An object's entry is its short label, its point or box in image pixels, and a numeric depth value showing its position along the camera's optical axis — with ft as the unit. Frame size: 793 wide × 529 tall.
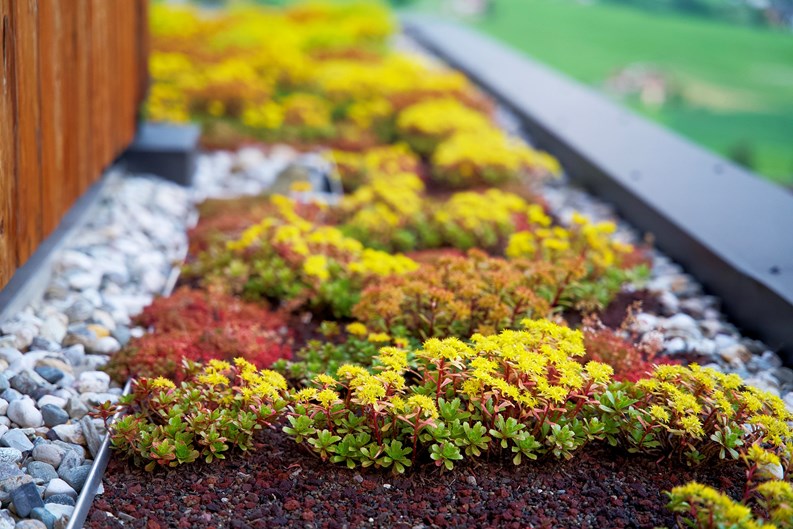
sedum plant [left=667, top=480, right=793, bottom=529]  6.95
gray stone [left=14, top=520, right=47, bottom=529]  7.59
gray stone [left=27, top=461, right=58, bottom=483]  8.41
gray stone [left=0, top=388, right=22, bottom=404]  9.35
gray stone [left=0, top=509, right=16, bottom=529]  7.57
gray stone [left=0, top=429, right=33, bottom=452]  8.72
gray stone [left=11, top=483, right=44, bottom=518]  7.86
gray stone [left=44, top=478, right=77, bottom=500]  8.22
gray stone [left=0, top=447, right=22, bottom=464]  8.45
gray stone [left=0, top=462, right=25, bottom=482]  8.20
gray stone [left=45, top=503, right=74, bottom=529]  7.82
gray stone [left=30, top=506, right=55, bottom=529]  7.75
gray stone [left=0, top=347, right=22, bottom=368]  10.04
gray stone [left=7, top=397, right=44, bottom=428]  9.15
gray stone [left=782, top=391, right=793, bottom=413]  10.09
